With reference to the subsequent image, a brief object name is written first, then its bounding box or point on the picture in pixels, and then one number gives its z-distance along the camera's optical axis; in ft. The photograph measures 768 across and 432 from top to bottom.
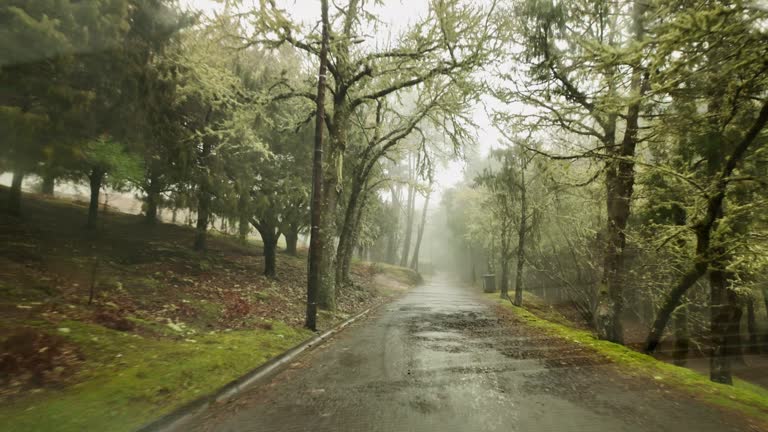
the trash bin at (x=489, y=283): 83.82
